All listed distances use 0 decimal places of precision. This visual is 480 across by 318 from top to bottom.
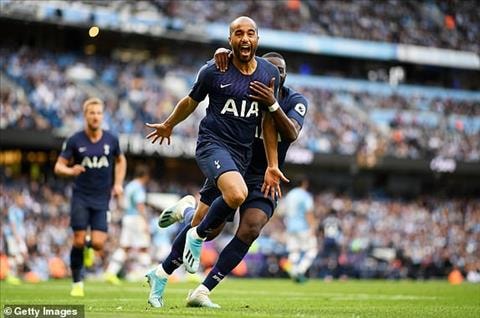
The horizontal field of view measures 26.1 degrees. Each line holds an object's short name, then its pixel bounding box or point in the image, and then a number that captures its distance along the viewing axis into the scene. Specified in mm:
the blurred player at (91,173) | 13977
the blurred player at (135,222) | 20391
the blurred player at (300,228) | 22141
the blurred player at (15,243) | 22125
